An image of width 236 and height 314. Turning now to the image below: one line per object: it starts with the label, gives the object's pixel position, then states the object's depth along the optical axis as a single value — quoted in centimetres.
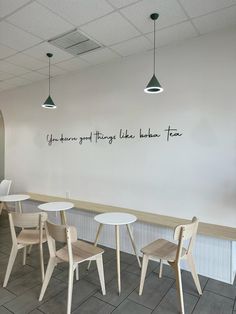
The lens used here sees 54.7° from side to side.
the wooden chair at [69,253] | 213
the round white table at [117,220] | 256
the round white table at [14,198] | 398
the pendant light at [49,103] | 356
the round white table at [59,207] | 324
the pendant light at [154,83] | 252
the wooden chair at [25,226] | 249
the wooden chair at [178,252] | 215
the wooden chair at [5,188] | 493
